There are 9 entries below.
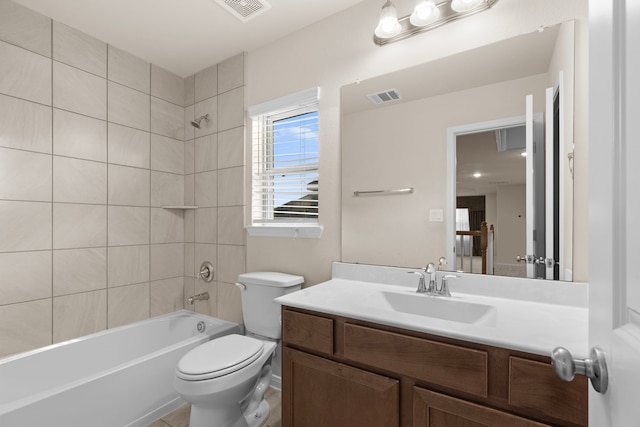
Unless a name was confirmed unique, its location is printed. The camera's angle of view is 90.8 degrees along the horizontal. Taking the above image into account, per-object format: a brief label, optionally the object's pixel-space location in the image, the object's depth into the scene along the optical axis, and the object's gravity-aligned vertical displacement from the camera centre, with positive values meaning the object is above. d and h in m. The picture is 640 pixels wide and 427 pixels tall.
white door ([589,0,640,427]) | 0.39 +0.02
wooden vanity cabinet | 0.88 -0.55
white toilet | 1.46 -0.74
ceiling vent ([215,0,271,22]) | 1.84 +1.25
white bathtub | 1.49 -0.94
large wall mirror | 1.37 +0.33
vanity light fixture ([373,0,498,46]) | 1.50 +1.00
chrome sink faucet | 1.47 -0.32
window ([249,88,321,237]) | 2.10 +0.35
